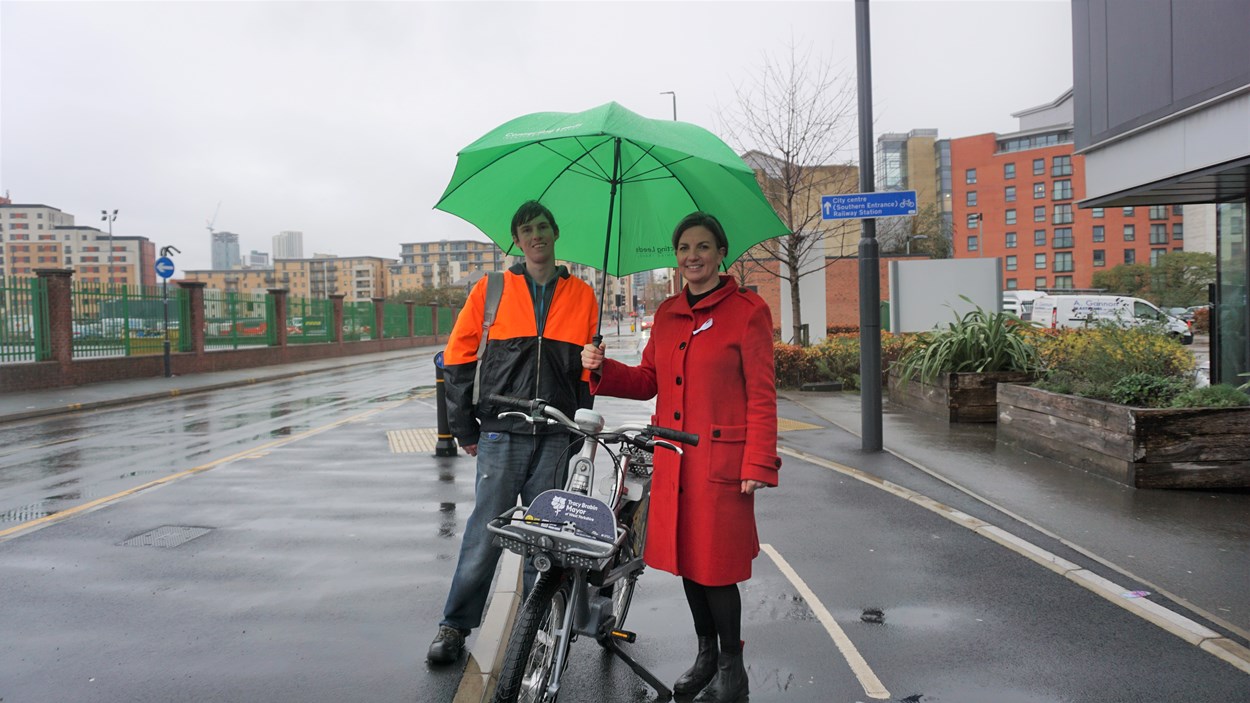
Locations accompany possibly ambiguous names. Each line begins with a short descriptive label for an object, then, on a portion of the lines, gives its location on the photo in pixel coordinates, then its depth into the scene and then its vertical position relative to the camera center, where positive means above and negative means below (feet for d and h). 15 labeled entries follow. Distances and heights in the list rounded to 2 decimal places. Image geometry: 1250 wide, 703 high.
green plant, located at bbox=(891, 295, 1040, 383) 36.42 -1.19
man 11.93 -0.60
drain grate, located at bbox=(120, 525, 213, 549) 19.21 -4.71
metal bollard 30.66 -3.97
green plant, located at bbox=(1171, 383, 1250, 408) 23.07 -2.34
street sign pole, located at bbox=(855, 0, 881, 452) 29.86 +0.78
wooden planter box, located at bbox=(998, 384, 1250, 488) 22.68 -3.68
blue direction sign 29.60 +4.32
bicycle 9.16 -2.54
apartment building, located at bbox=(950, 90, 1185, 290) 288.51 +37.93
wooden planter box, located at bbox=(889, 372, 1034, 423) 36.11 -3.30
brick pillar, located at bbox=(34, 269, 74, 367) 64.23 +2.23
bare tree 64.39 +13.34
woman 10.62 -1.43
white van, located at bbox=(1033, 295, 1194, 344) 97.04 +1.52
